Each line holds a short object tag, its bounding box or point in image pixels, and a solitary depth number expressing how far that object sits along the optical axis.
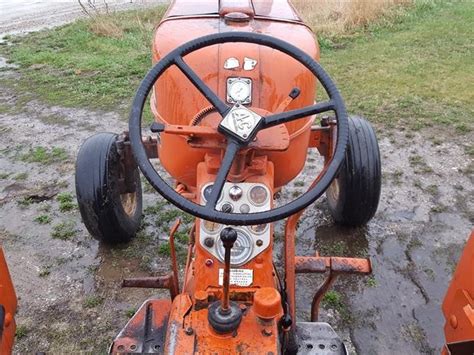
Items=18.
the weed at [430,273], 3.20
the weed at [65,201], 3.95
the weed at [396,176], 4.19
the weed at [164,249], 3.46
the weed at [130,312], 2.95
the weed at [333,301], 2.98
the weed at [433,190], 4.02
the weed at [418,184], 4.11
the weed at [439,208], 3.81
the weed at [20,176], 4.40
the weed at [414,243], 3.47
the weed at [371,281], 3.16
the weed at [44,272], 3.29
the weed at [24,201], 4.01
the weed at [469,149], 4.55
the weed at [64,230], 3.64
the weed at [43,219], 3.81
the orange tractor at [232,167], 1.85
